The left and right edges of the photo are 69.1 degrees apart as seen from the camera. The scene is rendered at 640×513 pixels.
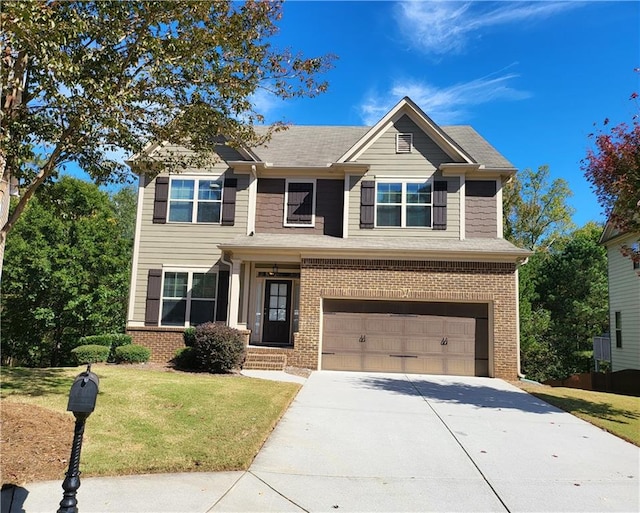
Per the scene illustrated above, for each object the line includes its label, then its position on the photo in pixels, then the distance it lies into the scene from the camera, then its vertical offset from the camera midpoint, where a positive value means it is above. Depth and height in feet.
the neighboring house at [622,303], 58.54 +2.88
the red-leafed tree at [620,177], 28.14 +9.18
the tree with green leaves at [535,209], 106.73 +25.84
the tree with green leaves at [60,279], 64.39 +3.53
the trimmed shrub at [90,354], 41.86 -4.38
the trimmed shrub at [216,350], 39.60 -3.41
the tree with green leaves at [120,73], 20.74 +11.72
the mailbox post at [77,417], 11.57 -2.89
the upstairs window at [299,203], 51.90 +12.27
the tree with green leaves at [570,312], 91.20 +2.13
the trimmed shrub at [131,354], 42.45 -4.33
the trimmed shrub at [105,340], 48.29 -3.65
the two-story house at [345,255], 44.70 +5.88
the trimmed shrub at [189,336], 42.59 -2.54
